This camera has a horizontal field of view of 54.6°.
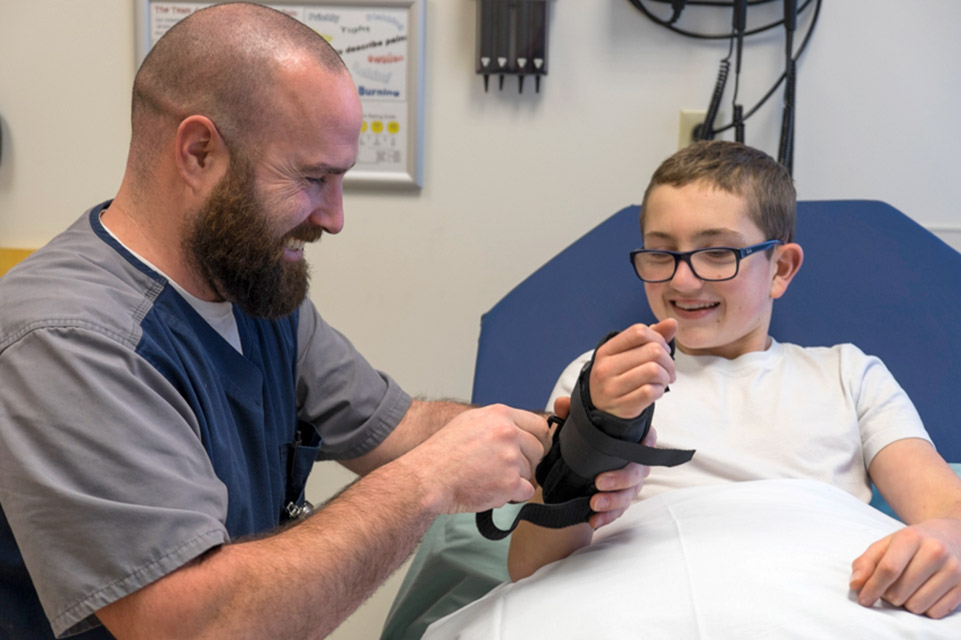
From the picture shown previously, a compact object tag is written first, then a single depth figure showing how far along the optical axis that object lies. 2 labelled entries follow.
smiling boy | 1.24
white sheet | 0.87
